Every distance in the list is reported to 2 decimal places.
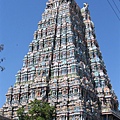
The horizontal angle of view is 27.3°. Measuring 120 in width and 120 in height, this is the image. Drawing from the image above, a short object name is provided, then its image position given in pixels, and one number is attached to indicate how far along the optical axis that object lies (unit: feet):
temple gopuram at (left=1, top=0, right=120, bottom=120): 121.60
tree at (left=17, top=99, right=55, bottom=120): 99.28
